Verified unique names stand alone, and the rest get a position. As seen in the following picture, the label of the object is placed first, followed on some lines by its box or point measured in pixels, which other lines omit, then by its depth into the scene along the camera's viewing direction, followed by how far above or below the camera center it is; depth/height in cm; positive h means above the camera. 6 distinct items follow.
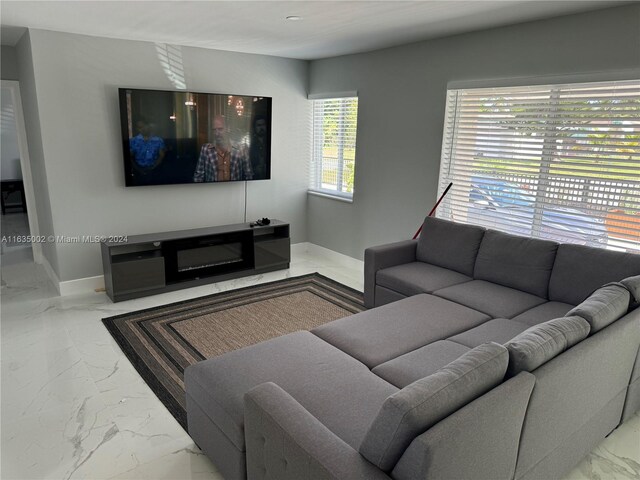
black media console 428 -125
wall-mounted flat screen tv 441 -2
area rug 314 -157
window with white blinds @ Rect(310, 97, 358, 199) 538 -10
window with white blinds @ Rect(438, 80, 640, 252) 317 -14
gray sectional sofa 142 -107
